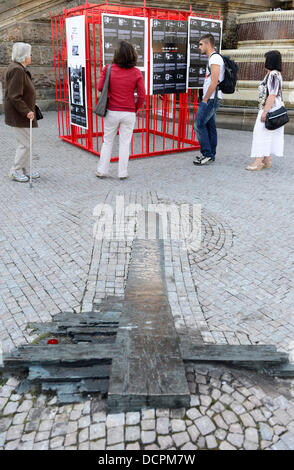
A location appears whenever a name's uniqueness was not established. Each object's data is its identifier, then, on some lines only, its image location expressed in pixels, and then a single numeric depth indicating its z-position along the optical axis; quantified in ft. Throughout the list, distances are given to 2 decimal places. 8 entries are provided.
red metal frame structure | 22.63
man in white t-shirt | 22.24
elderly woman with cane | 18.37
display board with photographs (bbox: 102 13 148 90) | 21.31
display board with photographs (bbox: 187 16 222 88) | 24.80
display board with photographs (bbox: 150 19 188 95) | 23.36
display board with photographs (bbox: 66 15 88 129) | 22.95
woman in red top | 19.27
